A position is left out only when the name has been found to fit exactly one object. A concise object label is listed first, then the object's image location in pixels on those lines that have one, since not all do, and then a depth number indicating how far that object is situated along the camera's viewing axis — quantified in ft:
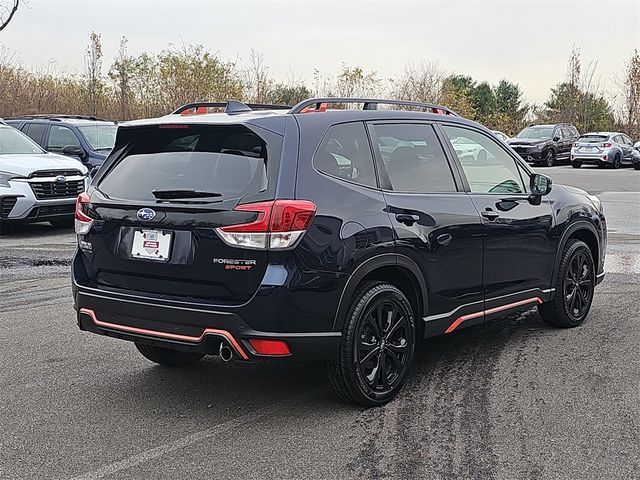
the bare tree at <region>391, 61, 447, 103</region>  120.57
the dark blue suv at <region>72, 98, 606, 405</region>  14.42
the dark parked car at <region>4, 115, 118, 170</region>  48.85
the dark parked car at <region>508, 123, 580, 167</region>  110.42
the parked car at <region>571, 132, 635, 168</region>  110.11
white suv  40.11
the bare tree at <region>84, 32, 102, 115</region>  100.07
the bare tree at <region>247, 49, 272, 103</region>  105.09
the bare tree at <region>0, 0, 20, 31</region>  82.59
